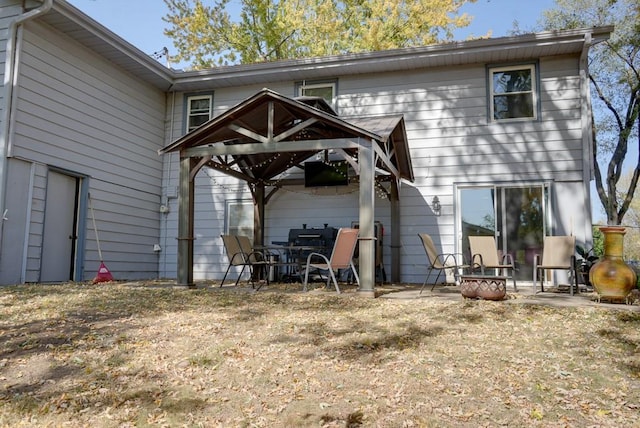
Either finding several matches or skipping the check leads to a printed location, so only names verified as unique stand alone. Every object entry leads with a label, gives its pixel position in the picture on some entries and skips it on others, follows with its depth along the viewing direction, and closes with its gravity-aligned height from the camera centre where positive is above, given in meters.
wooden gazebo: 5.89 +1.49
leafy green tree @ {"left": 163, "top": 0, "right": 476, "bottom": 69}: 15.46 +7.57
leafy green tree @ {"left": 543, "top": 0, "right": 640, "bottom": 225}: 13.41 +5.10
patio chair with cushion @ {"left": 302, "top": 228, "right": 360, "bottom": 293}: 6.11 +0.04
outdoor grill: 8.33 +0.28
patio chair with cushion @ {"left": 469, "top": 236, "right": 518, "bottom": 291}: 6.72 +0.08
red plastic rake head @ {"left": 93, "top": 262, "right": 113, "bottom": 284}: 7.89 -0.39
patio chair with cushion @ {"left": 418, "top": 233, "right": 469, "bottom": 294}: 6.18 +0.03
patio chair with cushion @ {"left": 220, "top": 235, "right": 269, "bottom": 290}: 6.72 +0.04
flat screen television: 8.48 +1.43
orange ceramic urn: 5.03 -0.16
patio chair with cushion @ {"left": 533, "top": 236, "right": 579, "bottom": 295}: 6.26 +0.03
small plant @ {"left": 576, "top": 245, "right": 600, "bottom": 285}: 7.32 -0.07
